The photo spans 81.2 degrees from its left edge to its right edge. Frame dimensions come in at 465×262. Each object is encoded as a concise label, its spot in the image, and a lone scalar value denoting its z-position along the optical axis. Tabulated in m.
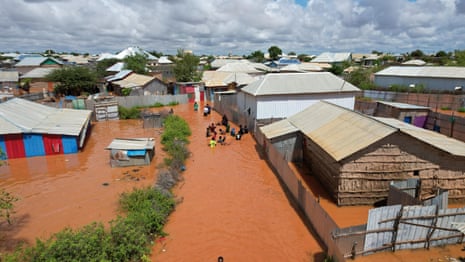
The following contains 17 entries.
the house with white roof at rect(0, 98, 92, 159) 16.59
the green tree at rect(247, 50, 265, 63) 109.27
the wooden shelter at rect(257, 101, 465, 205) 10.61
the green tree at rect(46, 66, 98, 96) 35.50
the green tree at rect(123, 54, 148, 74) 48.34
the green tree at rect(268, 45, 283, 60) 108.64
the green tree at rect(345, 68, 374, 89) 36.94
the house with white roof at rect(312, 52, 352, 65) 73.19
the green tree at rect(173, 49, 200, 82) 42.78
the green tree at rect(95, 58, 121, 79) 52.20
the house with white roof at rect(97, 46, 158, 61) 73.69
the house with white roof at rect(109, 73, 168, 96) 35.16
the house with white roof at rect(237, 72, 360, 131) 21.50
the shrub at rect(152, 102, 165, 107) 33.88
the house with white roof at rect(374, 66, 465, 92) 30.96
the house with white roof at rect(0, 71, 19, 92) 39.78
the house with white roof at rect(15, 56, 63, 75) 55.41
